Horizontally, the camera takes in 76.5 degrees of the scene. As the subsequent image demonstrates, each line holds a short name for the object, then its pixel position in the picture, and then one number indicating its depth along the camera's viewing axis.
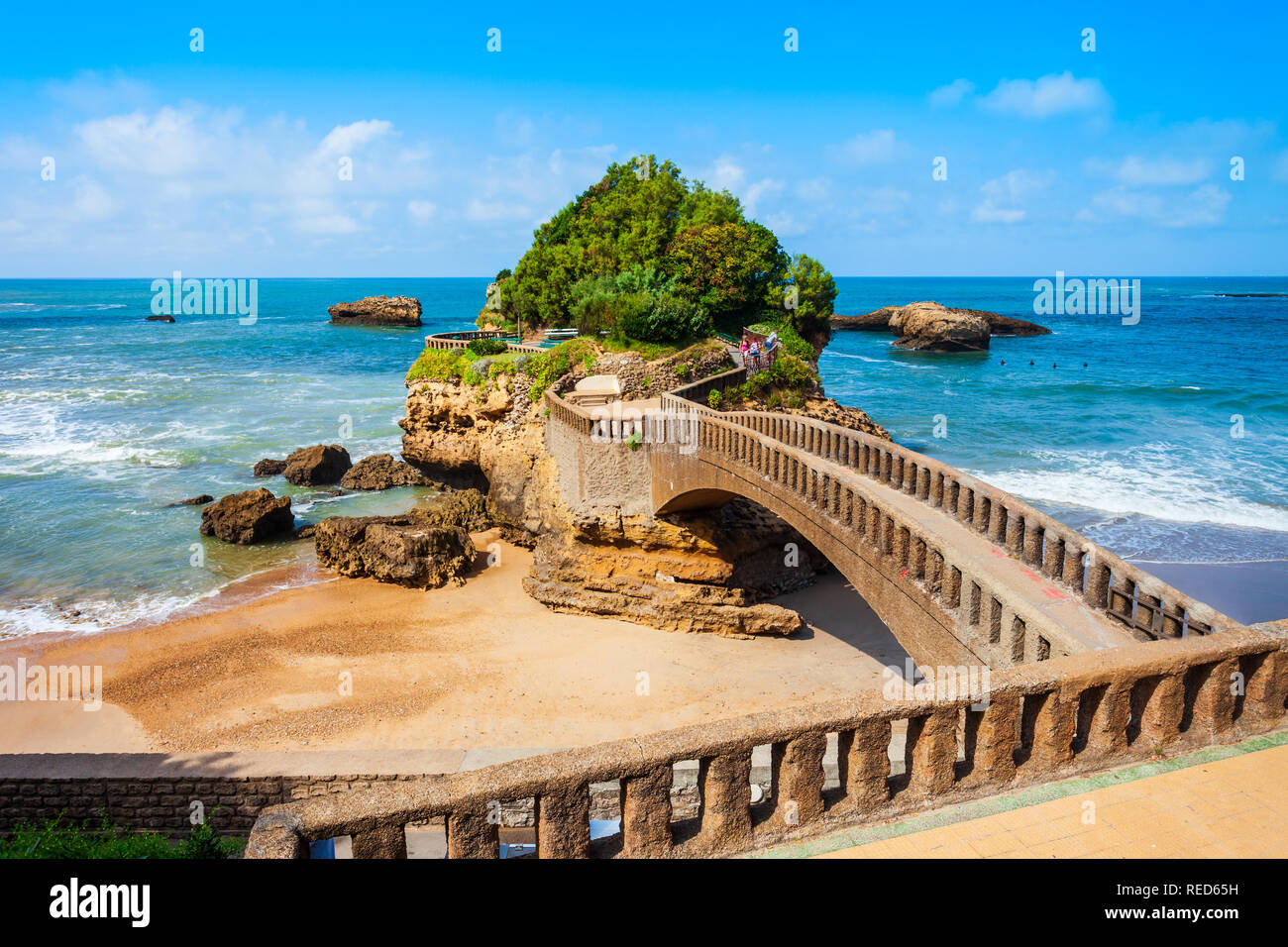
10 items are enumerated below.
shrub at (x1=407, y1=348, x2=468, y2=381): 33.53
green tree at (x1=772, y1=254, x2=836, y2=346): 36.25
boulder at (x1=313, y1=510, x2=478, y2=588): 25.20
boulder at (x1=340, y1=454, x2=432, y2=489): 37.53
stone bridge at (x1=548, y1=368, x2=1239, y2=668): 9.51
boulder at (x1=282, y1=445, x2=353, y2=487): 37.53
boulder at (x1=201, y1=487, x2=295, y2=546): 29.55
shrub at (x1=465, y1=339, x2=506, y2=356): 33.56
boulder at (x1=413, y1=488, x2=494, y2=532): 30.20
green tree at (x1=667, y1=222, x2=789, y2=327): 34.28
